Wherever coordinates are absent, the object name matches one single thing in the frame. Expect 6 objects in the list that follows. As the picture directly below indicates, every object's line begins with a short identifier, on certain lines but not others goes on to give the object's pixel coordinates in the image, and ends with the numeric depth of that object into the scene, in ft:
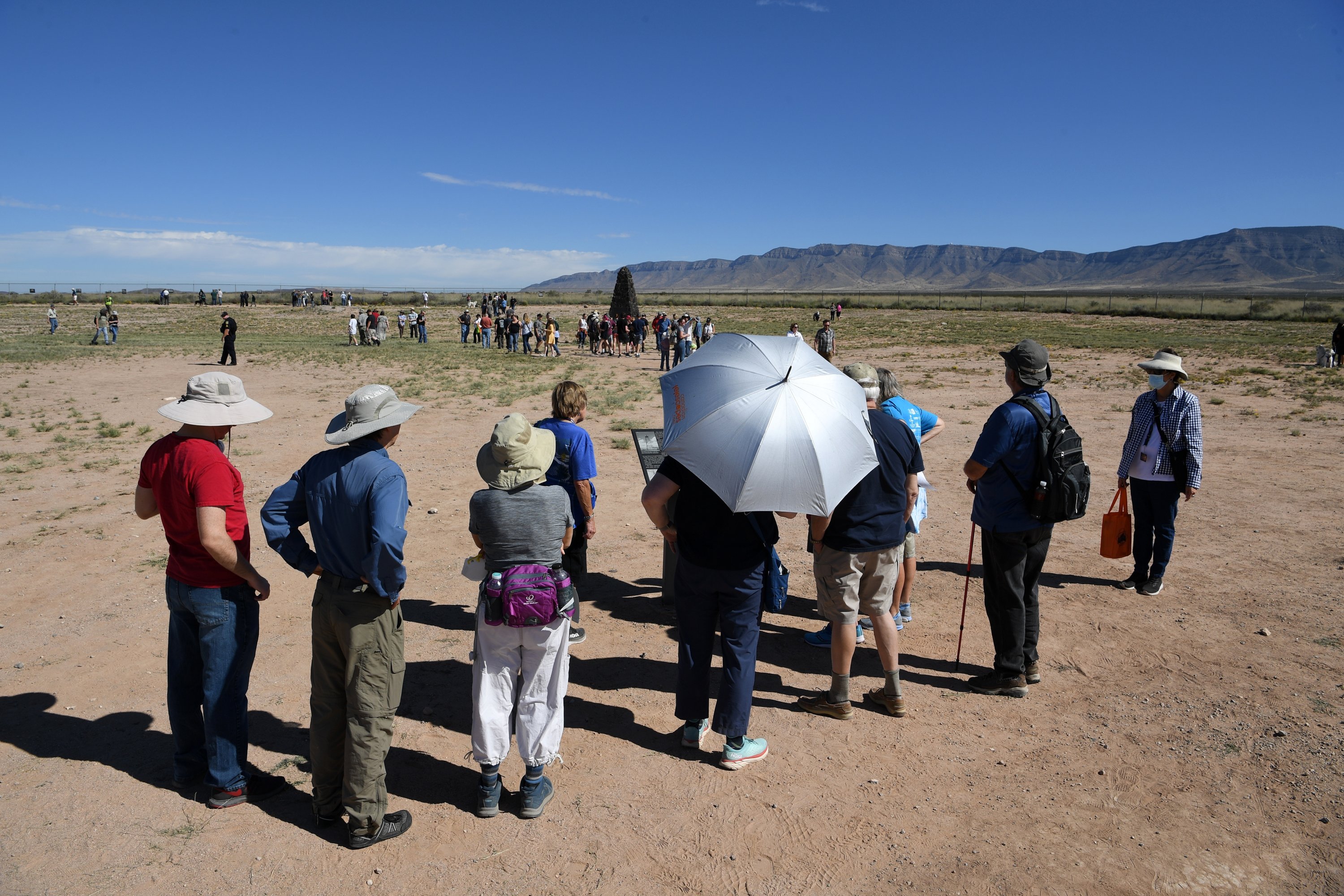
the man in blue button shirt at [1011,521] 14.52
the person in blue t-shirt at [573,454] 15.90
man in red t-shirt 10.75
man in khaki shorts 13.33
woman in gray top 11.01
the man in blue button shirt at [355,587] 10.16
